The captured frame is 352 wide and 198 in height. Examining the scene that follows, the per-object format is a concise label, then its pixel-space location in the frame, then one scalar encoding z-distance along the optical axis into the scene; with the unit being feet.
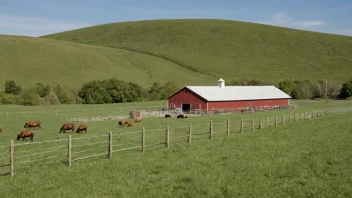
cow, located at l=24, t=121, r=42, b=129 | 108.58
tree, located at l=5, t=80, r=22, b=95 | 271.28
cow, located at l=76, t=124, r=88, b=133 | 101.96
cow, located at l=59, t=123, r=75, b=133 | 101.10
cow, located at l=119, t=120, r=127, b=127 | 121.98
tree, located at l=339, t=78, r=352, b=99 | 320.91
